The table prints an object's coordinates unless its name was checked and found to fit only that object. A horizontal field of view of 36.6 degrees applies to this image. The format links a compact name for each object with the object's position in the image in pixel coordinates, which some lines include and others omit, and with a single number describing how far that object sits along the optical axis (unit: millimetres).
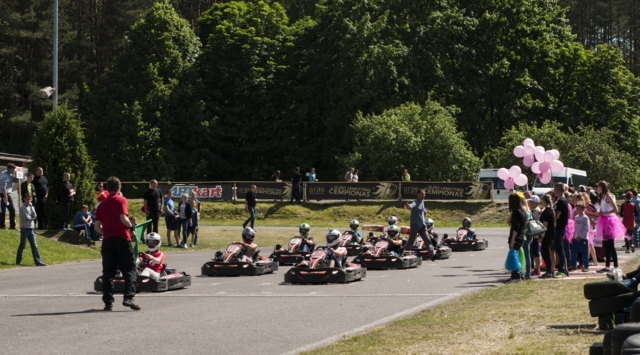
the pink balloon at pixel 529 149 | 27062
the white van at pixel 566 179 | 48781
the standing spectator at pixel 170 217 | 31270
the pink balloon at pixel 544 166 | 26734
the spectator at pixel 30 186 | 28316
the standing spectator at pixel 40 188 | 28062
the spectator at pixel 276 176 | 52806
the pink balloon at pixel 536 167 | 26734
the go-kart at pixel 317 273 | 19375
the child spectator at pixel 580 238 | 21062
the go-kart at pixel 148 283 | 17766
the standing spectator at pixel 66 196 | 28250
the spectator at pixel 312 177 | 52719
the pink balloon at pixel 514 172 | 27188
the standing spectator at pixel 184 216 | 31484
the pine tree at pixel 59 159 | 29561
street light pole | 34459
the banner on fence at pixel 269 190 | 49156
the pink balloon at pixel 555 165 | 26591
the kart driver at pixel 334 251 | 20094
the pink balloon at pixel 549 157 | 26547
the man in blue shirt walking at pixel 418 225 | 25562
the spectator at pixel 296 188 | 48234
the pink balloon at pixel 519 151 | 27716
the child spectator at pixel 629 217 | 27922
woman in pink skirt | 21391
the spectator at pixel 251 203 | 38438
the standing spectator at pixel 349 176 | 50375
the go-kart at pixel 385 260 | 23219
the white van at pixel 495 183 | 50531
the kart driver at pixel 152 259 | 17859
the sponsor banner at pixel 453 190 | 48000
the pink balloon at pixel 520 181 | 26969
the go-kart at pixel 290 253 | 24669
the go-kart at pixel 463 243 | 30125
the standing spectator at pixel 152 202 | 29844
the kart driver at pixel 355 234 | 26875
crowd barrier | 48062
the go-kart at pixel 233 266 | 21609
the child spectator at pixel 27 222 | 23266
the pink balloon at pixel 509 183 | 27212
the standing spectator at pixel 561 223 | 19770
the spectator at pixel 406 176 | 49500
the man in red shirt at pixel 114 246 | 14781
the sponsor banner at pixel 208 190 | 48406
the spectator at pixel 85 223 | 28469
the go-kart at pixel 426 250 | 26359
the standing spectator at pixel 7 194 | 28203
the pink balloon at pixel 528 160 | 27109
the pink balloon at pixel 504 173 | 27686
